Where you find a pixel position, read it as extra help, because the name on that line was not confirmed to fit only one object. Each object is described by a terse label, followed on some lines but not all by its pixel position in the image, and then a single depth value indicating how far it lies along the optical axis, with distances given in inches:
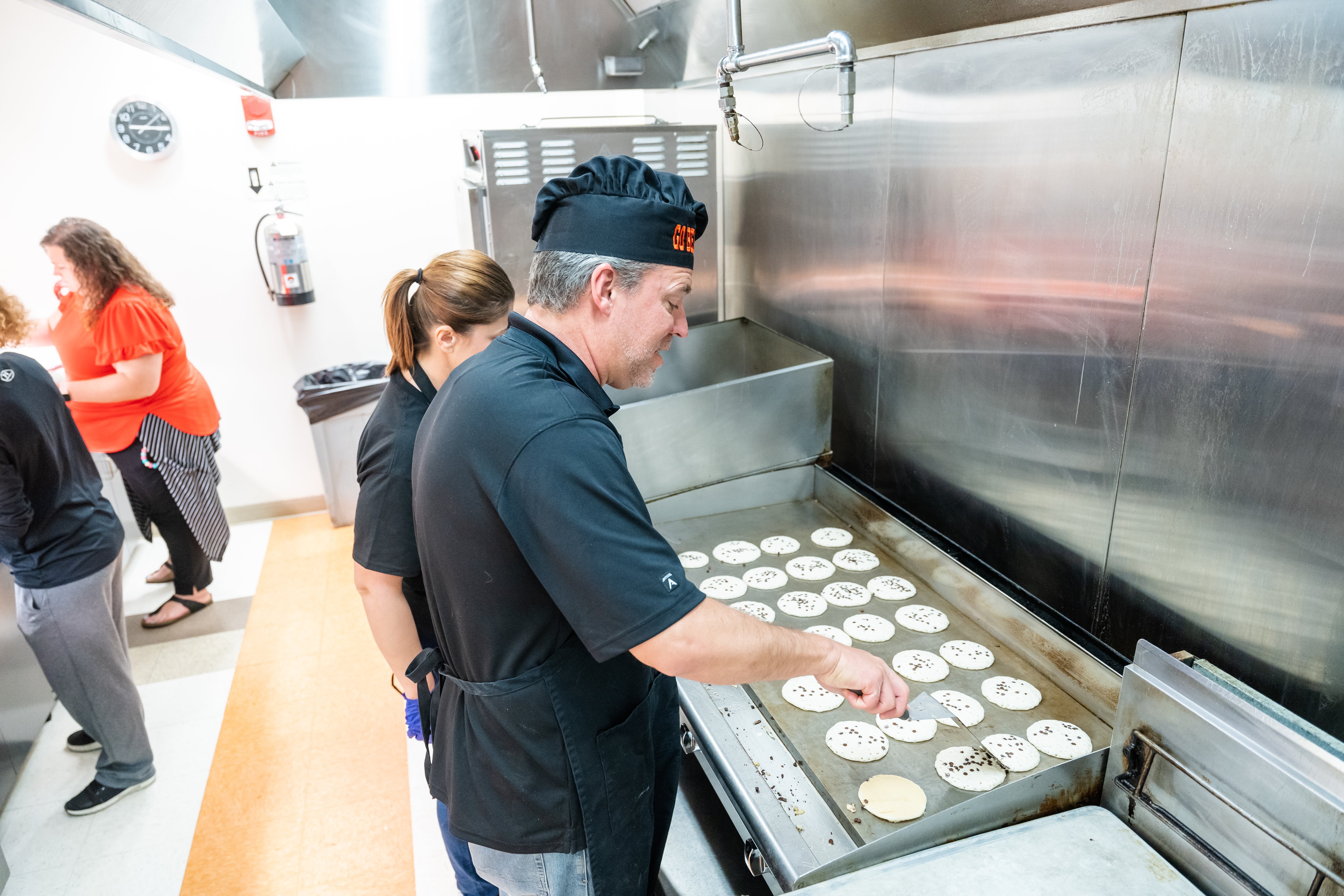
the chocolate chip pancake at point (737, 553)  90.2
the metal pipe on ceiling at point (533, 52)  160.6
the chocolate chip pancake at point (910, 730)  64.4
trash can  172.1
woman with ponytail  63.6
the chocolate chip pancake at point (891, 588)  82.7
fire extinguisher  166.7
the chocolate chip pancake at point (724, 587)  83.6
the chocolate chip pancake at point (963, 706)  65.6
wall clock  156.9
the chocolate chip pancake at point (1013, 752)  60.7
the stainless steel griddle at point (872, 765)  51.2
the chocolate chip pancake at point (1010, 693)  66.5
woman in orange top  122.5
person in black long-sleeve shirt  88.1
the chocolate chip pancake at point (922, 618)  77.0
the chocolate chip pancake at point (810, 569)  87.0
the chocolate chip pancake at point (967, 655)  71.7
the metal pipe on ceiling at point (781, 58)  73.2
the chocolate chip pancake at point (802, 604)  80.9
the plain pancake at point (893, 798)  56.4
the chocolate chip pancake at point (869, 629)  76.4
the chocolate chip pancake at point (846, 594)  82.5
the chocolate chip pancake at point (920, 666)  70.7
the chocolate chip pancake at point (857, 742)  62.7
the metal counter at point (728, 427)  93.1
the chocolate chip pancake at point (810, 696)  68.7
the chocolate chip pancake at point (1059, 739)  61.1
